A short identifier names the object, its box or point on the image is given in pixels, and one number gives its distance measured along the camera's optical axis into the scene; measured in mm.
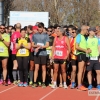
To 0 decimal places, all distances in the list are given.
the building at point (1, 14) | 24378
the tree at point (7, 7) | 43109
